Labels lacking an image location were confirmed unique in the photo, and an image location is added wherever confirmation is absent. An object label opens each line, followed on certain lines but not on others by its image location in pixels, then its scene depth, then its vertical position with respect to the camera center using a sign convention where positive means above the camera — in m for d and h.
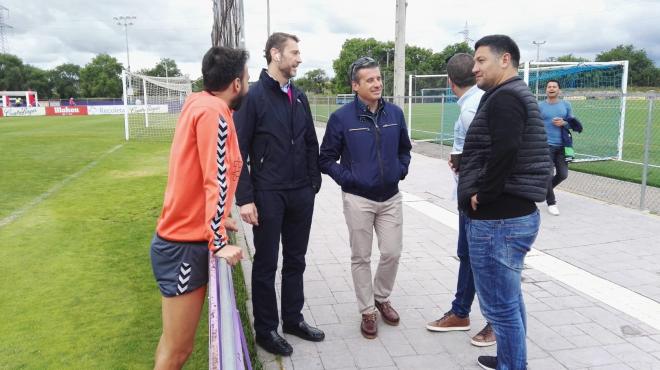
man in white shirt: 3.55 -0.81
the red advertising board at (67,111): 49.19 +0.13
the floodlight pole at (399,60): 14.88 +1.49
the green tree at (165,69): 84.51 +7.04
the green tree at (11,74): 80.00 +5.87
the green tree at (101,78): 84.75 +5.65
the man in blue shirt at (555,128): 7.31 -0.24
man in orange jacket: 2.27 -0.39
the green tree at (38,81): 81.79 +4.86
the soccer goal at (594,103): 12.03 +0.20
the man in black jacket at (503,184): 2.52 -0.37
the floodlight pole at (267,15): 28.43 +5.27
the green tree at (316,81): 89.87 +5.45
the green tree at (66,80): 85.19 +5.23
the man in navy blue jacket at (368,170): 3.71 -0.42
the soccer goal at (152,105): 21.94 +0.37
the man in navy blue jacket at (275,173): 3.33 -0.40
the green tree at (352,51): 92.37 +11.06
